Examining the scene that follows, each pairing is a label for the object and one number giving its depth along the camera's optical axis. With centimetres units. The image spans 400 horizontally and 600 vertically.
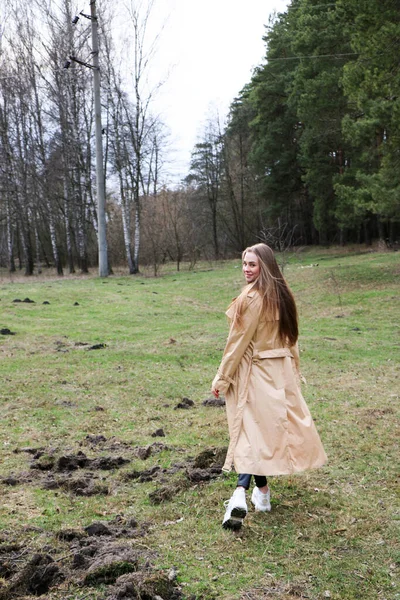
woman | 393
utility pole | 2534
